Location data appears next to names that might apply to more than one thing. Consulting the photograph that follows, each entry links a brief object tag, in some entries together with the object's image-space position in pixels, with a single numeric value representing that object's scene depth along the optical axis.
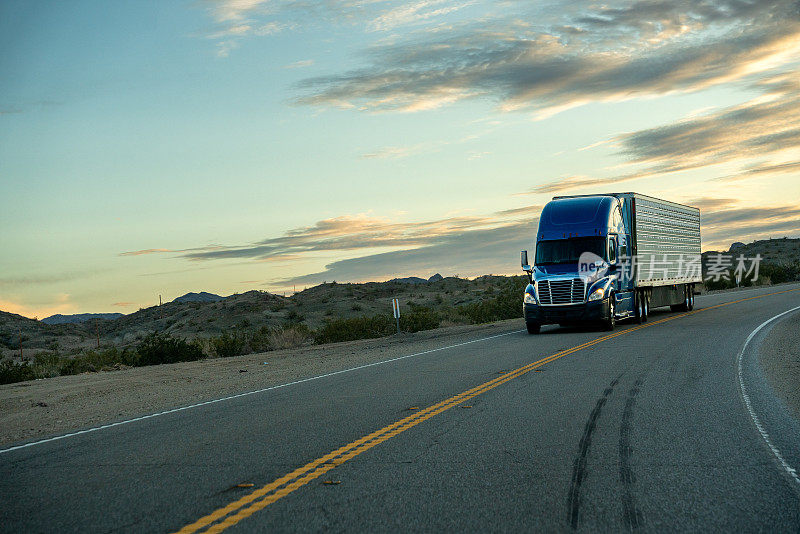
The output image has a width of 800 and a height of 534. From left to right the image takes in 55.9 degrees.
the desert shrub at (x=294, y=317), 50.62
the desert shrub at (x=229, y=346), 25.56
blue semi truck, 22.78
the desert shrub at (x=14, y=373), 19.33
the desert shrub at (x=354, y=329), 28.19
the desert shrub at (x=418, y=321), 31.23
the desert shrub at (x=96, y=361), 22.15
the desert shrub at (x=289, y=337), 27.00
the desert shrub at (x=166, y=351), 24.02
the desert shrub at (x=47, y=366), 20.73
